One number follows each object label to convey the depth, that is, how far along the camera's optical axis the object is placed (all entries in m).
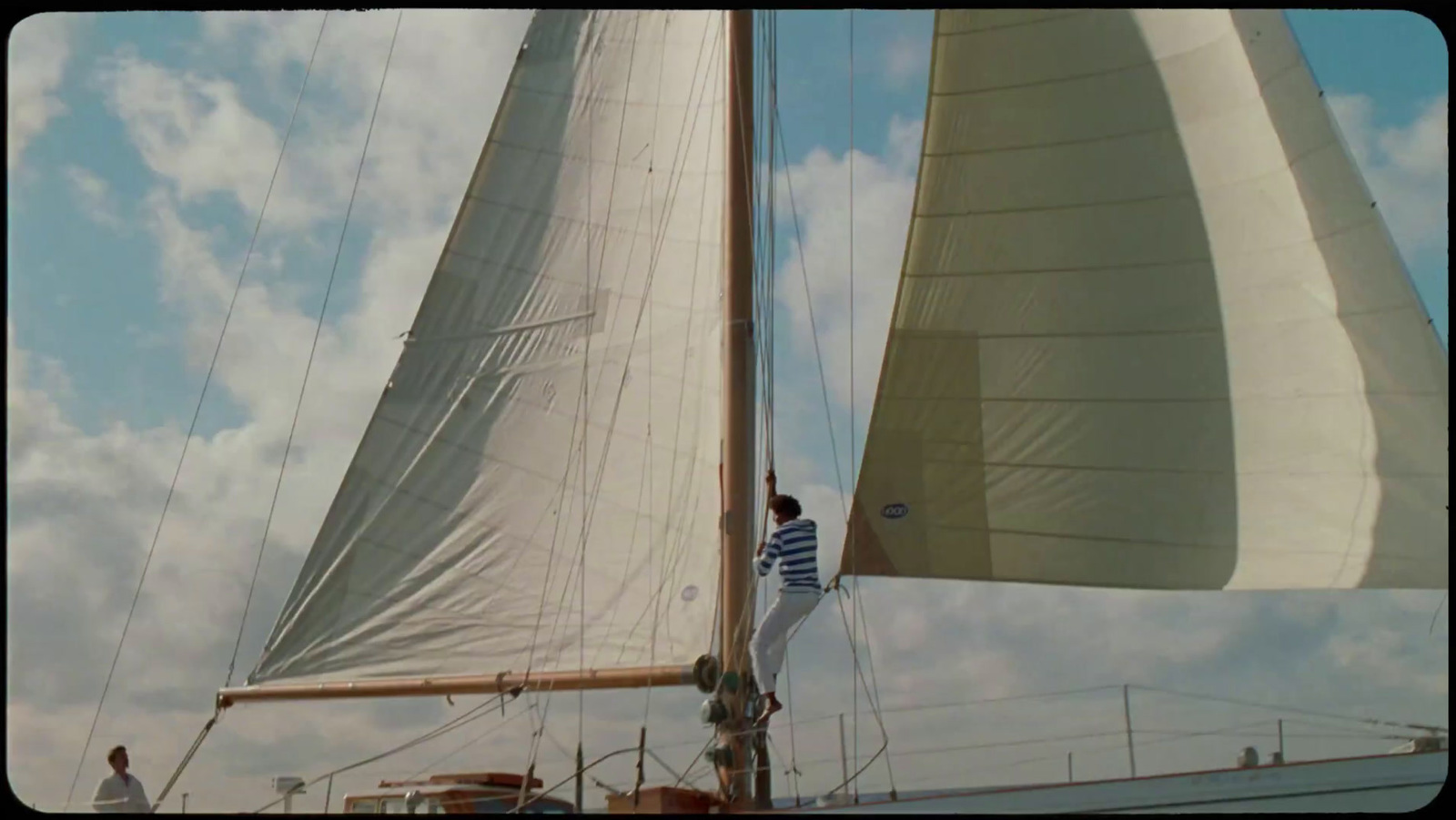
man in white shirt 9.35
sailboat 9.45
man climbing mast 9.61
